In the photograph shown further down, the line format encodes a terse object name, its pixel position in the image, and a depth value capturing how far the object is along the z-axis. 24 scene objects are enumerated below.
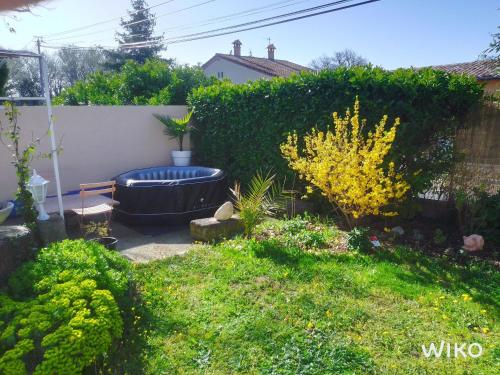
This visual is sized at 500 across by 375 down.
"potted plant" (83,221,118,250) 5.07
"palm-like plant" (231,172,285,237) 5.62
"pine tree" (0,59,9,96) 7.09
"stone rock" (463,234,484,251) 4.98
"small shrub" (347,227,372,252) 5.08
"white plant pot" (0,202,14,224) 5.20
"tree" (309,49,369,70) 35.19
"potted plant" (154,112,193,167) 9.07
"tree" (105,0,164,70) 27.88
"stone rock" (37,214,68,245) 4.68
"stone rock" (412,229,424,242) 5.55
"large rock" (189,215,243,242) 5.73
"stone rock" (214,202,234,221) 5.82
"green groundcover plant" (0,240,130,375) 2.42
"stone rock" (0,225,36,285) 3.33
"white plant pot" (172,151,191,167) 9.16
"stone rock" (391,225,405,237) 5.75
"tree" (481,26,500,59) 7.09
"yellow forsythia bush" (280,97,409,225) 5.13
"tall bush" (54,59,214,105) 11.33
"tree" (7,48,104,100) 33.47
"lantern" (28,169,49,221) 4.83
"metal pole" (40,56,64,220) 5.02
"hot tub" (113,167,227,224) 6.50
